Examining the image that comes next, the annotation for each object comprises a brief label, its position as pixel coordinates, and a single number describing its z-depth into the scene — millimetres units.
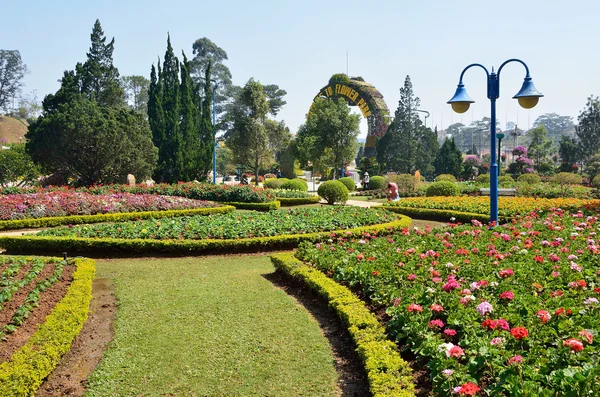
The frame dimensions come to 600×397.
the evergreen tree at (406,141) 36375
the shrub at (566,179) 24094
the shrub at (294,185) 25062
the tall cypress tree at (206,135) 27047
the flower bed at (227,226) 9977
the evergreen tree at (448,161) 38688
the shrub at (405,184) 23002
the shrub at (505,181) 23666
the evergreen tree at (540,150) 39225
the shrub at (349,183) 27531
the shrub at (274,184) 26094
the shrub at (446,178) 28209
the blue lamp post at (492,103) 8898
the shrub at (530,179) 25525
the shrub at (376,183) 28659
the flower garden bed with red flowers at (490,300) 3068
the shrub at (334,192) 19812
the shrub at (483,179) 27209
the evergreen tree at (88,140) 21859
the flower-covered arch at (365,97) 41125
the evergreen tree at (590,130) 42125
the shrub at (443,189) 20438
